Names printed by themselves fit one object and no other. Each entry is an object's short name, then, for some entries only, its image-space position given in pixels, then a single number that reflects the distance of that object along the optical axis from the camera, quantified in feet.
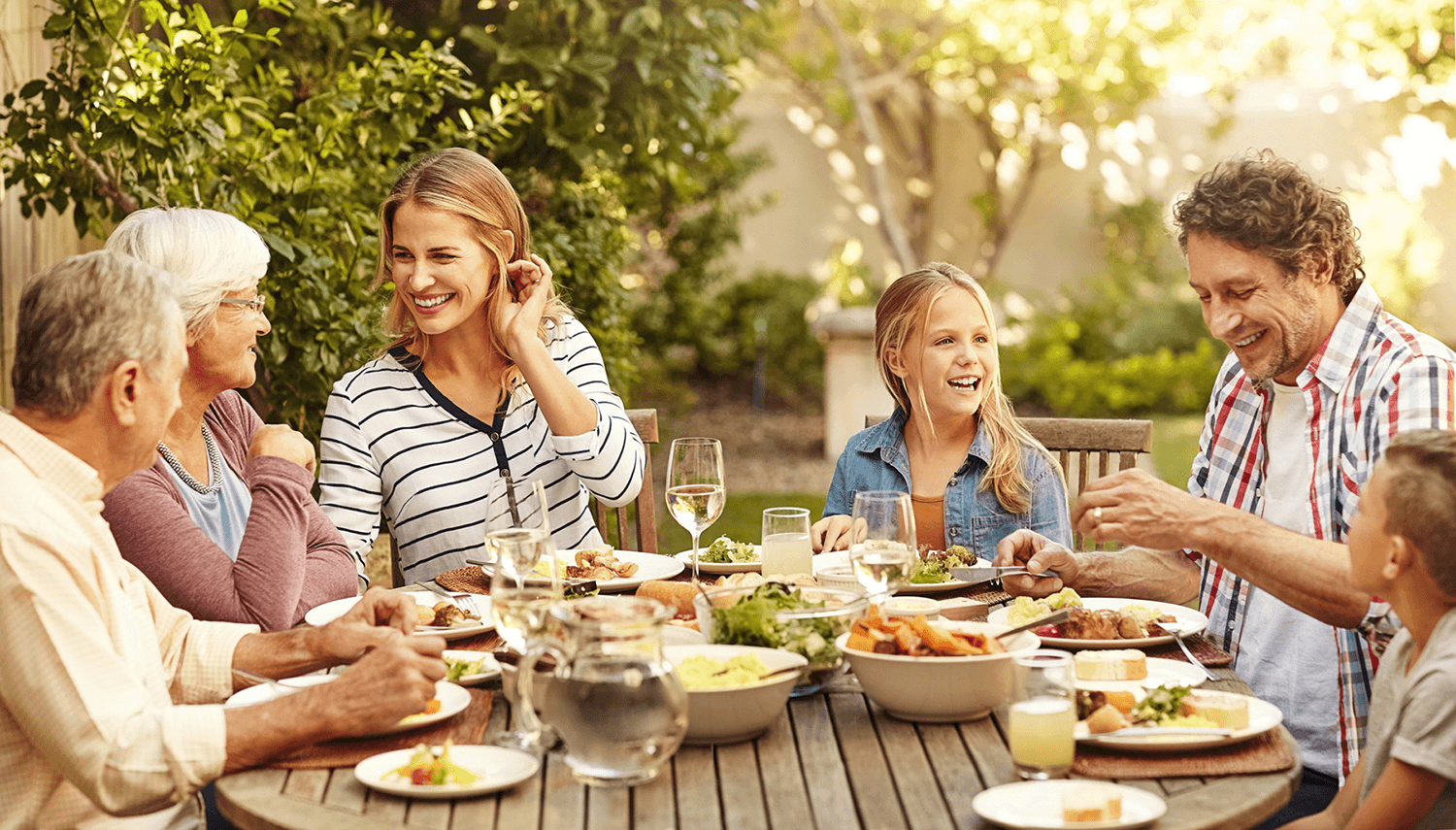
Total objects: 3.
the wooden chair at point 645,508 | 11.34
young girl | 10.03
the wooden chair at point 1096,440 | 10.81
